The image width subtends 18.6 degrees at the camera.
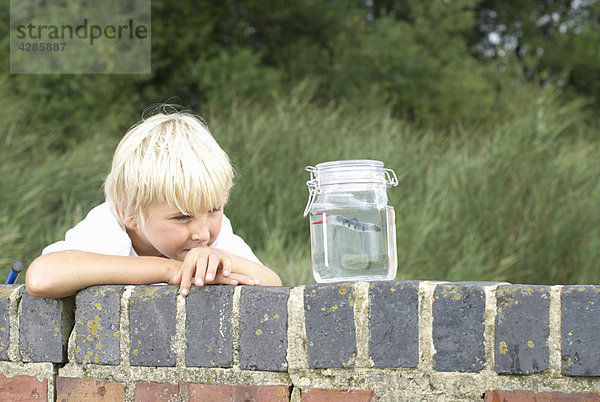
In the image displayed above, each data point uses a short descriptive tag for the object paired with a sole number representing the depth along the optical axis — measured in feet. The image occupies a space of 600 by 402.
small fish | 7.83
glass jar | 7.88
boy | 7.60
